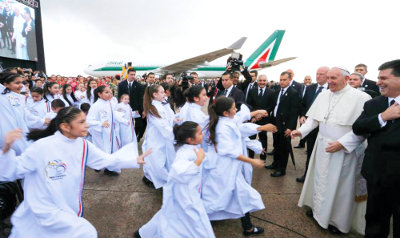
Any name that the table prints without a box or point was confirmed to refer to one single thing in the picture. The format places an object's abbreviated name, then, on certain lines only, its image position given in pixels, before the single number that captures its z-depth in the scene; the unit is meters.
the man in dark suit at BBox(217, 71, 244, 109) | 4.32
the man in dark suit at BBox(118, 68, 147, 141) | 6.50
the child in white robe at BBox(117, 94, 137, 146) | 4.72
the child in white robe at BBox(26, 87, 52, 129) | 4.71
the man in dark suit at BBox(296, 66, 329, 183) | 4.21
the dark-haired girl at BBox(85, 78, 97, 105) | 5.91
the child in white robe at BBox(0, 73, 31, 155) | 3.24
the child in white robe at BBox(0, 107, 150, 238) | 1.68
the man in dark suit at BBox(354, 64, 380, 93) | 4.63
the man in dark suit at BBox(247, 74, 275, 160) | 5.05
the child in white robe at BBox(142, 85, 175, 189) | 3.45
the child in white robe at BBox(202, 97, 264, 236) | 2.44
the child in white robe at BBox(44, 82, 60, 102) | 5.35
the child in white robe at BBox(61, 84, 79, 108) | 5.90
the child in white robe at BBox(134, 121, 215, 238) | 1.96
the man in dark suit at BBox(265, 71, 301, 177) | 4.27
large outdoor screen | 16.09
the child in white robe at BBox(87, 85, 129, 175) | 4.22
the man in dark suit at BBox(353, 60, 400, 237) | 1.89
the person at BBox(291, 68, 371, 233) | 2.55
